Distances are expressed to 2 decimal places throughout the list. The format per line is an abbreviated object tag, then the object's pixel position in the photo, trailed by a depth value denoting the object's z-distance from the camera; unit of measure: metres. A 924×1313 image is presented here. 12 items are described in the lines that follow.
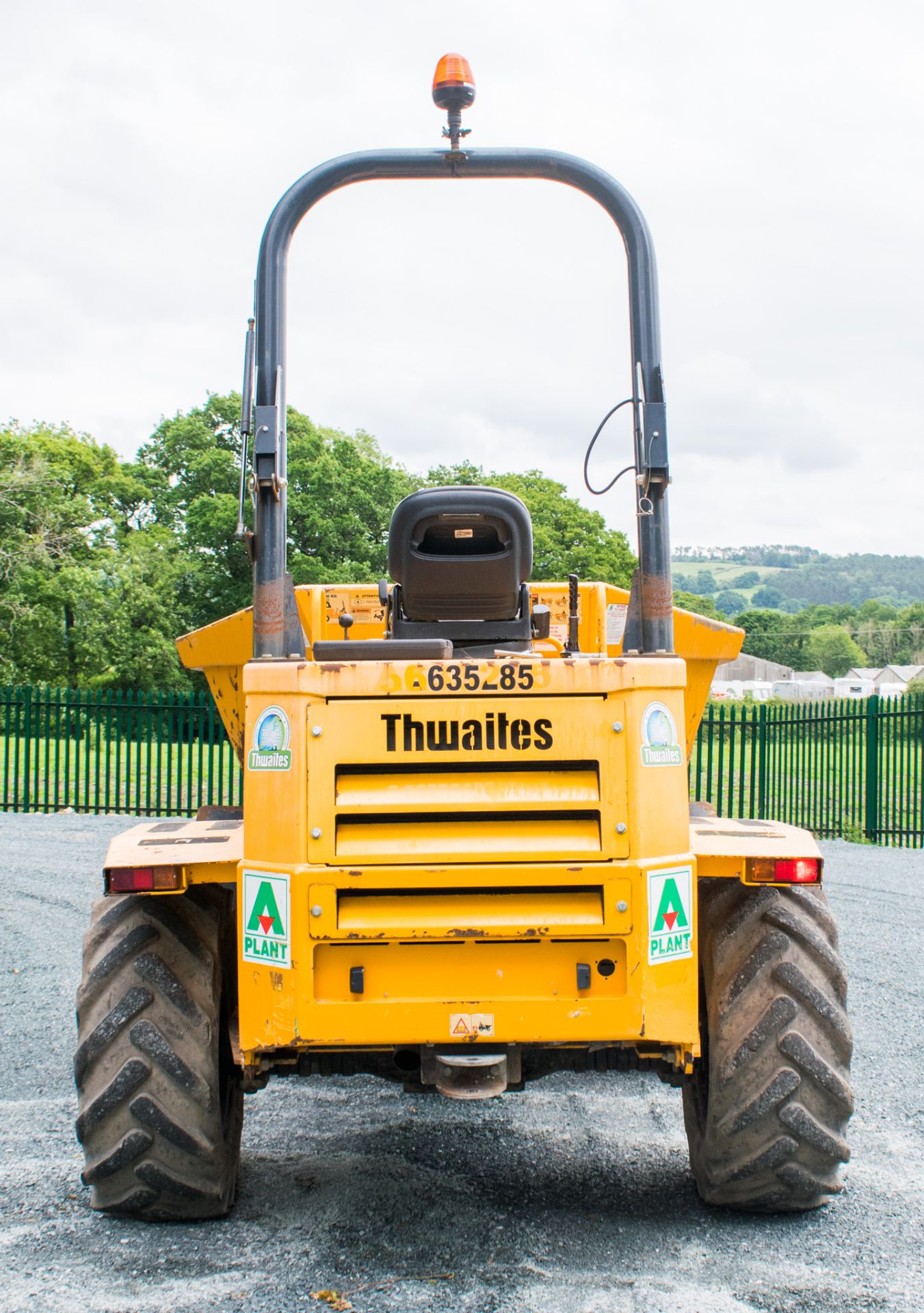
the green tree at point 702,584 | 177.88
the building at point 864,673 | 93.31
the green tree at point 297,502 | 38.94
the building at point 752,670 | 104.88
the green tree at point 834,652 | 108.69
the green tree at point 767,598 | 184.57
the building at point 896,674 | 83.50
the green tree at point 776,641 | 111.31
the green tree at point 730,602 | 165.88
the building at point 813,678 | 89.19
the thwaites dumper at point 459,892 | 3.63
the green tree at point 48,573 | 35.03
